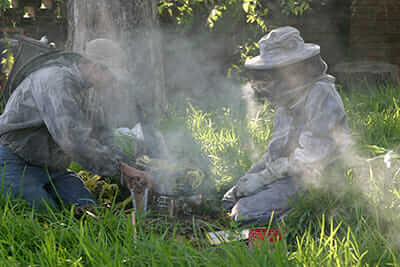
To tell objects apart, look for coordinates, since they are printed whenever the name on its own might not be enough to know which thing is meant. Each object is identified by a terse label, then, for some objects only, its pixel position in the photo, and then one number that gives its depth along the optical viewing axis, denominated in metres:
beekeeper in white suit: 6.46
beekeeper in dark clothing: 6.17
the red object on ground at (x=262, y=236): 5.23
